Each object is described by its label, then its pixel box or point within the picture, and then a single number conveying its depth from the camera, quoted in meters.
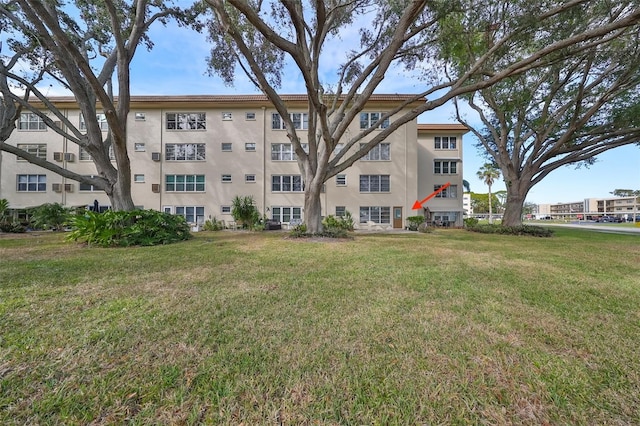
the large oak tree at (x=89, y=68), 9.40
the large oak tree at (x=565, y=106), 10.23
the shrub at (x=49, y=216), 14.59
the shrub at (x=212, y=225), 18.57
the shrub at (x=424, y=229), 17.28
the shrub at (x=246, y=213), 17.89
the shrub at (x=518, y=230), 15.64
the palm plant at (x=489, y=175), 38.40
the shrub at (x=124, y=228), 8.98
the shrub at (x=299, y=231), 11.78
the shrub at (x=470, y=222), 20.37
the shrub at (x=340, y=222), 18.00
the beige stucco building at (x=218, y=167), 20.73
